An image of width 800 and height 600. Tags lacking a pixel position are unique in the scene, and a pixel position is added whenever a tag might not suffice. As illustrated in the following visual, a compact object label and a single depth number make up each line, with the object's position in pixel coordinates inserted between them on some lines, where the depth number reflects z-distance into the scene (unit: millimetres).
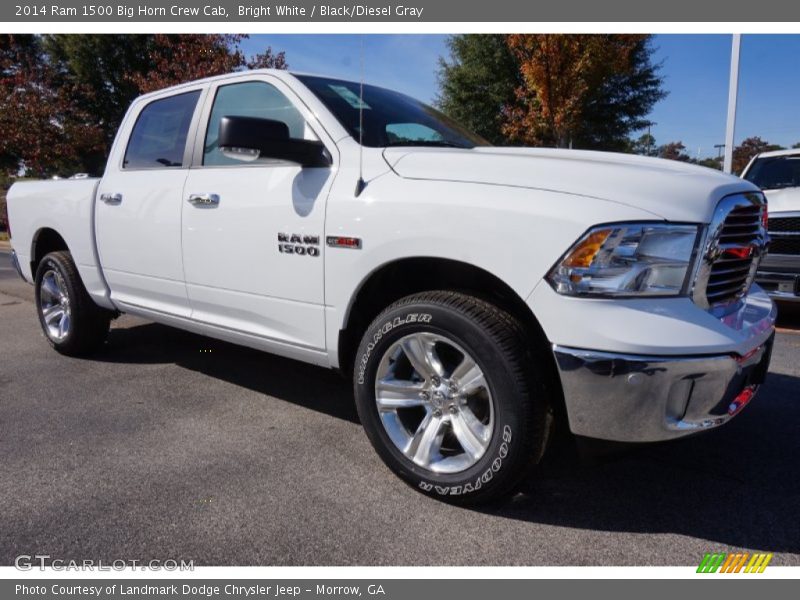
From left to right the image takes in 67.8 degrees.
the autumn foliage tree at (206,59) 12180
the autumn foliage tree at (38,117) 16703
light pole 10705
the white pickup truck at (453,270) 2072
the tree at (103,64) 24406
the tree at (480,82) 18750
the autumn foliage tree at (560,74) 11570
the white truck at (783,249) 5891
